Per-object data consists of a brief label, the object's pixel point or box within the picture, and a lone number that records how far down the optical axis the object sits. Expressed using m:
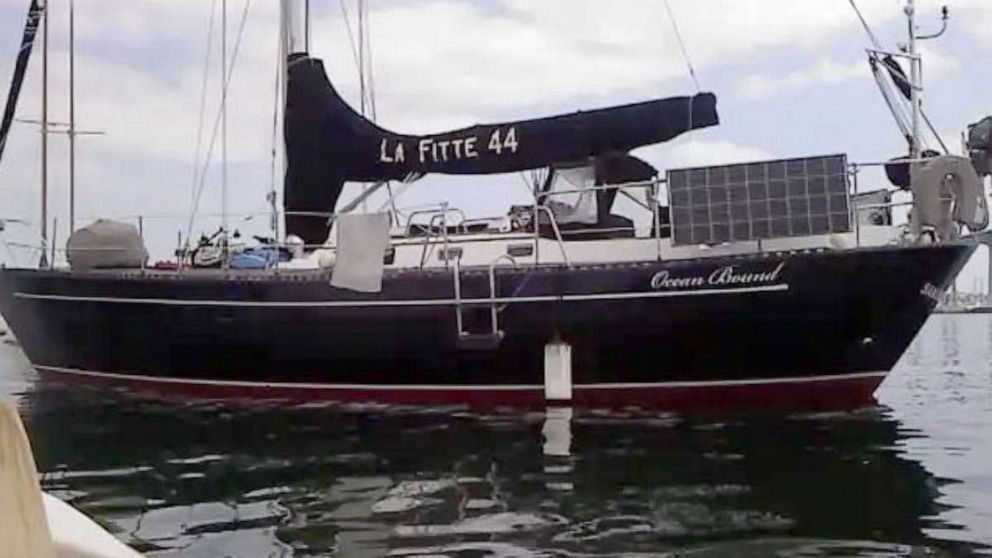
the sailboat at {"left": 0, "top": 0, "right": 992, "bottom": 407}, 12.75
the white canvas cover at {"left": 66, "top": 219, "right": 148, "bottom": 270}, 16.11
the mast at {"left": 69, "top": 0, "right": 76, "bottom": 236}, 21.42
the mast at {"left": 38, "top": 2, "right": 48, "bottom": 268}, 19.67
